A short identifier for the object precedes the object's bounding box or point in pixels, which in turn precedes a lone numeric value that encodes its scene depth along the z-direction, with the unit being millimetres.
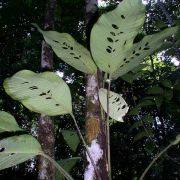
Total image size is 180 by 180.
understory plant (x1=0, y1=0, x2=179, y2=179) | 1313
